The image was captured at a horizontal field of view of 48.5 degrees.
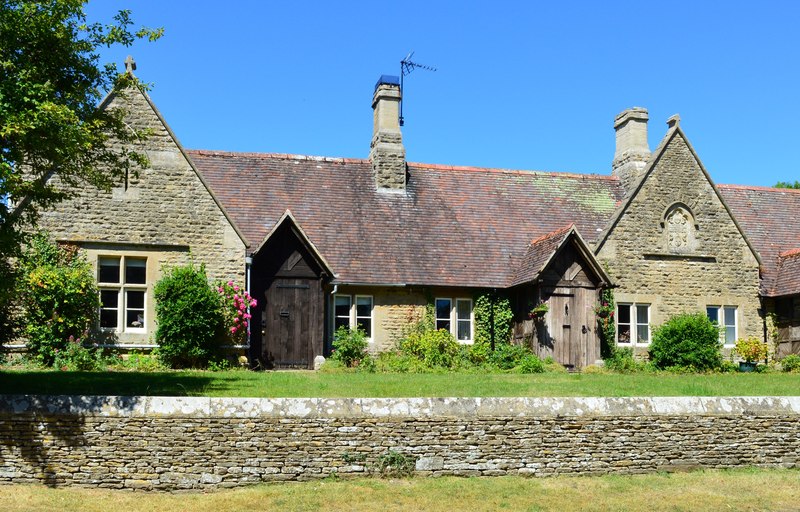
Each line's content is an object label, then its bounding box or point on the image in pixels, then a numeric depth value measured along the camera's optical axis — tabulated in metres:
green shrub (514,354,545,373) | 21.70
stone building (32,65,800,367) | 21.39
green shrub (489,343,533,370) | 23.16
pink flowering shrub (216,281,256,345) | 21.34
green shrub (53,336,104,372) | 19.33
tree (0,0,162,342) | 11.79
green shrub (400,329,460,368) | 22.55
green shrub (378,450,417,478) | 11.57
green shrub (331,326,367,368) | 22.45
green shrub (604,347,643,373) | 23.47
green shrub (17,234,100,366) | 19.77
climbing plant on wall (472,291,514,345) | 24.31
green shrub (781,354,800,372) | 24.17
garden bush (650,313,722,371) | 23.62
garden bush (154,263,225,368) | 20.50
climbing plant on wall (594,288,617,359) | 24.06
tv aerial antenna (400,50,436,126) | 29.77
